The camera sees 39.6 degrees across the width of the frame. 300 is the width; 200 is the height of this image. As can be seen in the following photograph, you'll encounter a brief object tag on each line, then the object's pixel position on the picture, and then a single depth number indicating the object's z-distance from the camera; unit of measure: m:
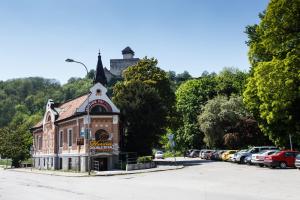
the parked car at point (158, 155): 71.17
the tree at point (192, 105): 77.00
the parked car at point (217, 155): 55.52
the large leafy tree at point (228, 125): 60.03
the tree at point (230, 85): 78.75
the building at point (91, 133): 45.28
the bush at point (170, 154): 92.03
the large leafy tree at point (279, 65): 35.71
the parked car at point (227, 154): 50.75
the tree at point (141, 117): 49.62
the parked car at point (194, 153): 71.62
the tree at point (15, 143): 69.38
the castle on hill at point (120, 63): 181.75
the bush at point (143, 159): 43.06
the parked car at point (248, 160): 42.23
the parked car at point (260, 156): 36.25
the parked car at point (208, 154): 59.86
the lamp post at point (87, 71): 36.10
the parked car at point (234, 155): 45.71
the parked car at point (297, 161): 30.69
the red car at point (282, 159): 34.66
